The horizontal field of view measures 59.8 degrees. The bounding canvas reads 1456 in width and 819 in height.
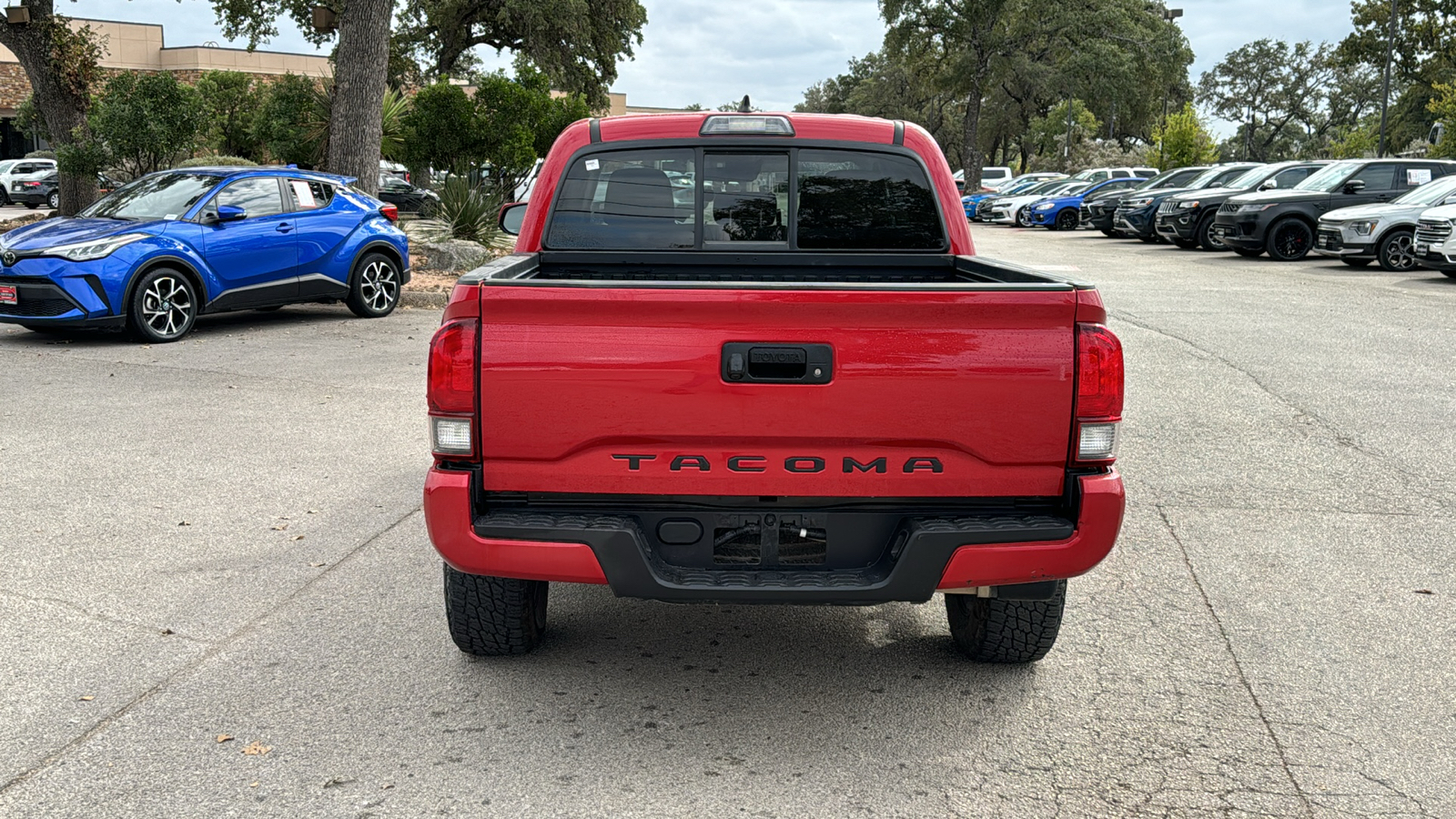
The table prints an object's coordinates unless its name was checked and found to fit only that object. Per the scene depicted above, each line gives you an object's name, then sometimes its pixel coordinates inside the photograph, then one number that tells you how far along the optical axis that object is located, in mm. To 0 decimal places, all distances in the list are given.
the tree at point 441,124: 25625
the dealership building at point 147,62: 54406
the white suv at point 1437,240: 17625
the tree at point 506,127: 26078
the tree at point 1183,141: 55562
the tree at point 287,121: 25594
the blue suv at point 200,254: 11219
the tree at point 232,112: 31875
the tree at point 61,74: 19938
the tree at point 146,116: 18859
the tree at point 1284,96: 92000
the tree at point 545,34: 38125
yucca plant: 19484
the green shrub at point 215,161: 21564
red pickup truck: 3449
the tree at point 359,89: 18016
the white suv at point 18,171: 38500
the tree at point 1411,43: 51638
